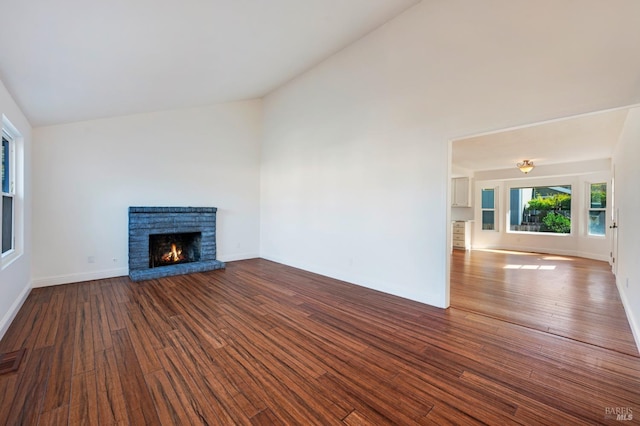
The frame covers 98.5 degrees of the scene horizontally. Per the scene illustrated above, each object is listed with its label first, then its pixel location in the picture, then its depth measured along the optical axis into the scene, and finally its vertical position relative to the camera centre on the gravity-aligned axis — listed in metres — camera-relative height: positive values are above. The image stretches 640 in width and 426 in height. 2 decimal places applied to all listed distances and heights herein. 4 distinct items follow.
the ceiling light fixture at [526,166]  6.79 +1.19
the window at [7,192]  3.03 +0.19
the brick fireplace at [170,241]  4.66 -0.58
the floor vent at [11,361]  1.98 -1.15
